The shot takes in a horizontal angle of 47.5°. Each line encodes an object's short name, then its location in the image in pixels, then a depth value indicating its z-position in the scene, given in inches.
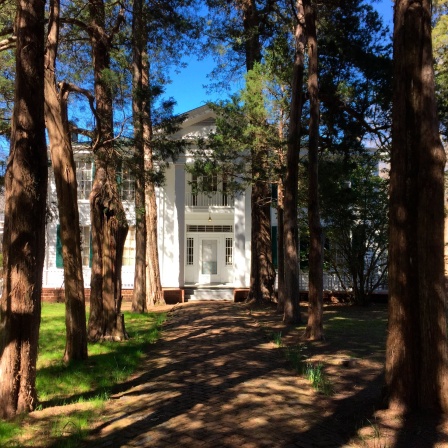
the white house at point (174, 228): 837.2
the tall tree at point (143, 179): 463.2
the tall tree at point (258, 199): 642.8
